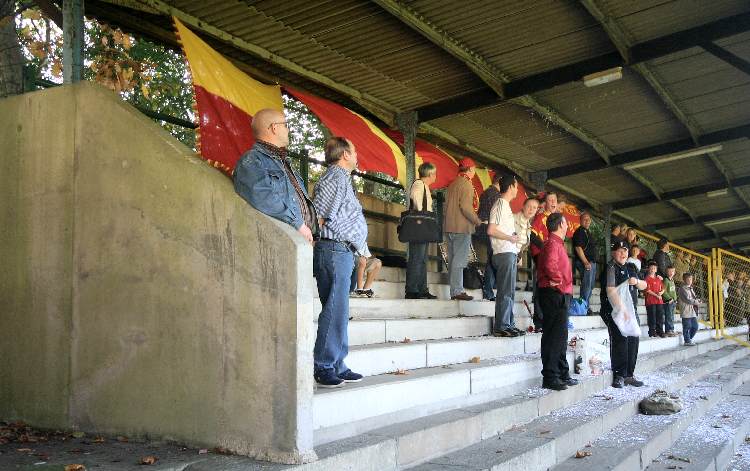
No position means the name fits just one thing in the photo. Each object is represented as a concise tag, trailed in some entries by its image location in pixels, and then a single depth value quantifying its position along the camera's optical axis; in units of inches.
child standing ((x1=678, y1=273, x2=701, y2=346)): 480.8
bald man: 130.5
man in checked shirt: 153.9
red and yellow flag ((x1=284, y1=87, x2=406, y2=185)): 335.0
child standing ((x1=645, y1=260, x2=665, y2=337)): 424.8
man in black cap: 266.7
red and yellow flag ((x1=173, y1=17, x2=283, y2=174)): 253.8
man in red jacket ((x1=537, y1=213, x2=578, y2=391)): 227.3
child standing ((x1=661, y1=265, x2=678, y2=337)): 458.9
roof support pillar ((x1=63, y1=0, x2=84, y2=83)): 189.5
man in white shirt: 267.3
